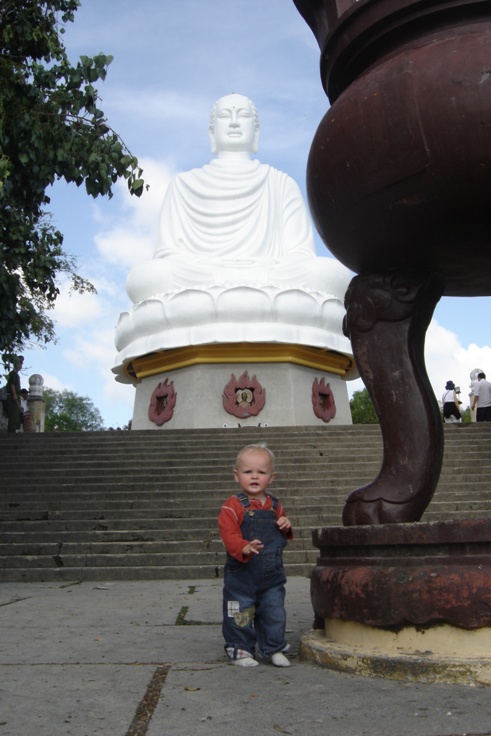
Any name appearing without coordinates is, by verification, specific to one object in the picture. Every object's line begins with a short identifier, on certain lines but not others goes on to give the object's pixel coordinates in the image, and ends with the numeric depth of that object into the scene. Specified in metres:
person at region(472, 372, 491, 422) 13.14
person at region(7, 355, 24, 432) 13.64
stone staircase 6.53
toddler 2.70
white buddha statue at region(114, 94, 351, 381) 15.77
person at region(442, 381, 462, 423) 14.88
